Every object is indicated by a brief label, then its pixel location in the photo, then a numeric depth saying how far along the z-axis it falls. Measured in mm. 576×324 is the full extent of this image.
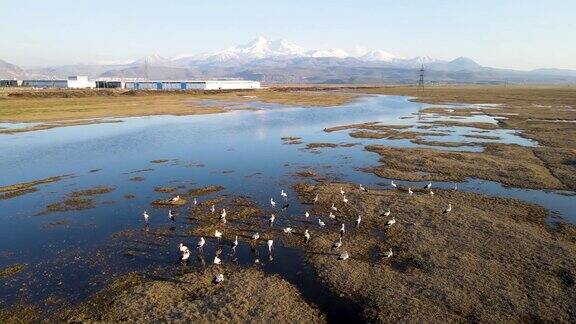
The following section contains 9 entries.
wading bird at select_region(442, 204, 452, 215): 27372
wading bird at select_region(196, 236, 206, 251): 22531
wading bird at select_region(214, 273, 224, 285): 19234
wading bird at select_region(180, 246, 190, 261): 21016
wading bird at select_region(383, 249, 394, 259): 21747
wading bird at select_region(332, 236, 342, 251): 22509
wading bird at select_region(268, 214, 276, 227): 25750
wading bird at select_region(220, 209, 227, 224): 26319
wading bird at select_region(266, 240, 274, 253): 22531
